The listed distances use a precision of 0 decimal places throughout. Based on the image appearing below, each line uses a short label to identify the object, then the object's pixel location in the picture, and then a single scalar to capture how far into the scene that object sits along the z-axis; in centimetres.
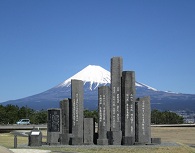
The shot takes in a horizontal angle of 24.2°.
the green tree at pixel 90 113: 8138
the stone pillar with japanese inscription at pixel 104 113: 3353
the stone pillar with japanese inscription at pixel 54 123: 3400
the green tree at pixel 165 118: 8812
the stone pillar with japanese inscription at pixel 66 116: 3459
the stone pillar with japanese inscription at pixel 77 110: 3431
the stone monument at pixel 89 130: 3416
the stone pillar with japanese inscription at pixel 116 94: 3369
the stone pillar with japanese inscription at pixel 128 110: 3341
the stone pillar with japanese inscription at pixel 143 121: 3334
